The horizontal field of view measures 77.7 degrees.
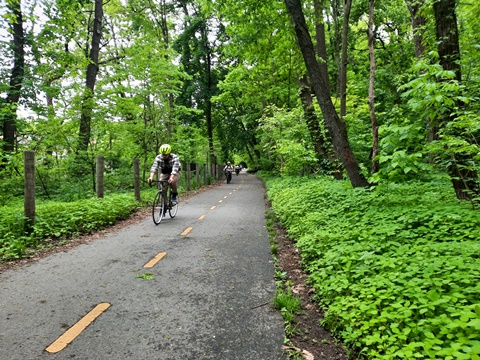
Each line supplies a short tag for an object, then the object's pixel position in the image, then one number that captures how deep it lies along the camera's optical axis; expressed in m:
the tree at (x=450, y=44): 5.58
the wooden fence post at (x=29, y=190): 6.51
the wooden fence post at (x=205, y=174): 24.95
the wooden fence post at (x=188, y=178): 19.62
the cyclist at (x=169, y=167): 9.01
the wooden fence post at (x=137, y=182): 12.13
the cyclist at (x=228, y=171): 29.41
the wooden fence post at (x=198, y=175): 21.99
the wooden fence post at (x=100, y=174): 10.02
